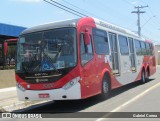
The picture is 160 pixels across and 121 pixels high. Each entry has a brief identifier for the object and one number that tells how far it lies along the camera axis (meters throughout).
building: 20.61
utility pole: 47.10
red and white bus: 9.47
